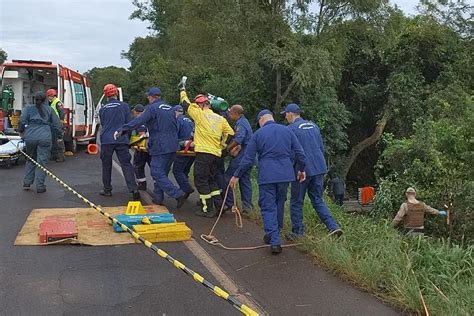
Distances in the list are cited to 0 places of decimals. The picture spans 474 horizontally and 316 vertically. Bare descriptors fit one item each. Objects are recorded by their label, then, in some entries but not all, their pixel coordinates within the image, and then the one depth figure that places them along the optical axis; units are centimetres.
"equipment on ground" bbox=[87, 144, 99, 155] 1211
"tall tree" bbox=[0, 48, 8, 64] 6143
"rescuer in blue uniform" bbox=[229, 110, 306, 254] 637
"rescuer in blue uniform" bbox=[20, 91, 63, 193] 965
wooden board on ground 650
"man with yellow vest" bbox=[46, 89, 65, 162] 1385
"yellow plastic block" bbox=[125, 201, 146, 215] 770
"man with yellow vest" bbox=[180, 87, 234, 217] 797
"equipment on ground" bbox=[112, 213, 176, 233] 697
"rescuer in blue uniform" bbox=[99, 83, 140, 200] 921
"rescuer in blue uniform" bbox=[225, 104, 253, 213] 804
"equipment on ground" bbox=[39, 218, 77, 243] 636
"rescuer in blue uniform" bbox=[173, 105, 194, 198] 893
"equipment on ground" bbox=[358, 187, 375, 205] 1917
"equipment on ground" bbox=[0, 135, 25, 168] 1268
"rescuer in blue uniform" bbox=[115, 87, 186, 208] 841
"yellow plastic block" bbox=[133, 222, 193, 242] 663
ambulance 1488
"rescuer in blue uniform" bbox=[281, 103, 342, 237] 680
